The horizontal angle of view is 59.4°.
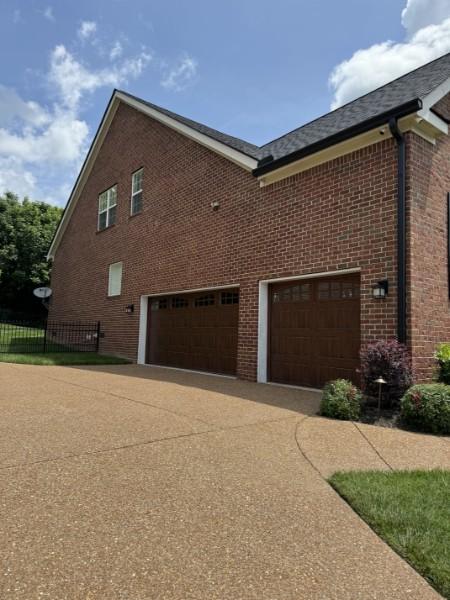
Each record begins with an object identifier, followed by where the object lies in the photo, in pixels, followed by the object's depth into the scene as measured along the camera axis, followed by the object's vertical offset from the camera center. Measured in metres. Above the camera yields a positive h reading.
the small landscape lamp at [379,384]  5.60 -0.72
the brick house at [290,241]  6.48 +1.95
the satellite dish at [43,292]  19.01 +1.60
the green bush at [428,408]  4.96 -0.92
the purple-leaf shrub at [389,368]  5.78 -0.50
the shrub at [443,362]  6.37 -0.41
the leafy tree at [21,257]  27.25 +4.74
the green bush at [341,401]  5.51 -0.96
